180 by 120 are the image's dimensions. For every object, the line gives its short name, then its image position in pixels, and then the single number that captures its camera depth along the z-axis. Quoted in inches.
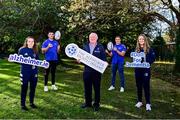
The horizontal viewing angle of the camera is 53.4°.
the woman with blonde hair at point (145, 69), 179.6
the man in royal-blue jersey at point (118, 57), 226.6
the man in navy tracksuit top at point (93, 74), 176.0
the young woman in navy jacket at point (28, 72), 172.1
